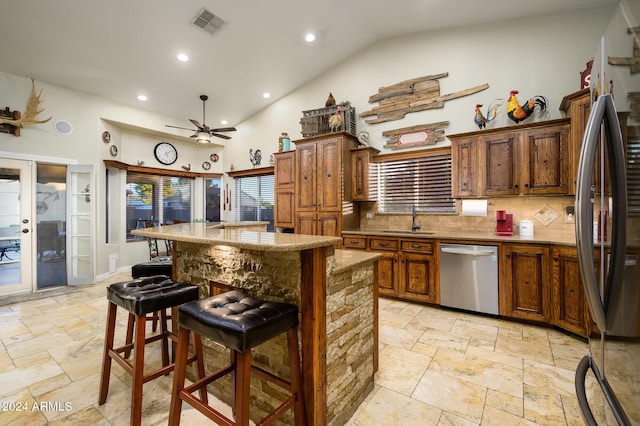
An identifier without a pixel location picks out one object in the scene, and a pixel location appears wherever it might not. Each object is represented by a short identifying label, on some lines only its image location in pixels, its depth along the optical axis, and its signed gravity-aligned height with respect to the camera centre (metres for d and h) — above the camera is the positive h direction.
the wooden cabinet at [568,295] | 2.63 -0.82
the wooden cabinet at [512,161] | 3.08 +0.62
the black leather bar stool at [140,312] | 1.58 -0.57
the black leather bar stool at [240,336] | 1.18 -0.55
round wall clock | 6.24 +1.45
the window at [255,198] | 6.38 +0.41
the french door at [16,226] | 4.19 -0.12
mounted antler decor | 4.12 +1.54
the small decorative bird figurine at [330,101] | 4.80 +1.95
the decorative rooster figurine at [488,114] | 3.60 +1.28
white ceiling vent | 3.55 +2.56
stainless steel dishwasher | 3.17 -0.76
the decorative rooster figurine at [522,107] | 3.34 +1.27
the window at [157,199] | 5.97 +0.40
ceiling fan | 4.54 +1.36
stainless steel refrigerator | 0.76 -0.11
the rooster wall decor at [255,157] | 6.29 +1.33
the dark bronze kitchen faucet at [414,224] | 4.19 -0.16
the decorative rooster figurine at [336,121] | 4.55 +1.54
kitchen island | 1.43 -0.50
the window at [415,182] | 4.08 +0.50
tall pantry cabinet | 4.42 +0.48
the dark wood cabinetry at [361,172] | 4.48 +0.68
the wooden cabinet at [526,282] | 2.92 -0.76
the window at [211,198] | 7.02 +0.45
